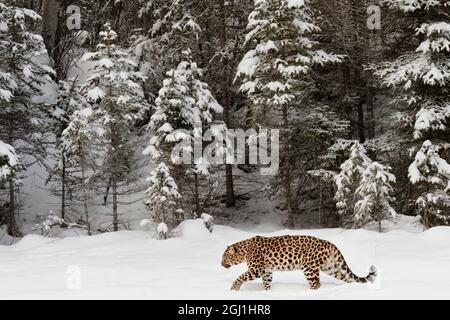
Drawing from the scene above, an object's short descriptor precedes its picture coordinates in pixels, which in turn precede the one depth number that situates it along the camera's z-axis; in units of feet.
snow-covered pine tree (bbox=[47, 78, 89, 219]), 74.56
